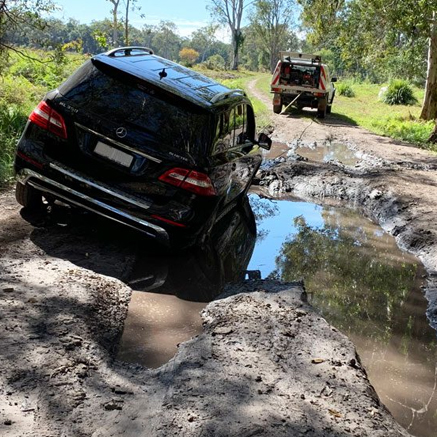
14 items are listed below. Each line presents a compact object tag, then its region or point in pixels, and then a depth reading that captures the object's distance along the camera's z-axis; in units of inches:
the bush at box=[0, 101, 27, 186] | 313.3
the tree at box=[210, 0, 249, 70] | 2570.6
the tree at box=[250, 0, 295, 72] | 3029.0
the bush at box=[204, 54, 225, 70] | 2393.9
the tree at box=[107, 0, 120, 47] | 1436.1
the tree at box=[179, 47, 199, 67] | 4270.2
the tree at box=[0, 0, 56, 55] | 432.1
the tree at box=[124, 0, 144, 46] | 1311.9
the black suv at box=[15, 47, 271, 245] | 199.9
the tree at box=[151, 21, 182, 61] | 4397.1
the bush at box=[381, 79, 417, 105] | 1168.8
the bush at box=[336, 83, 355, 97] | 1358.3
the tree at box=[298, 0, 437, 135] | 705.0
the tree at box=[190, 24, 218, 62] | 4537.9
